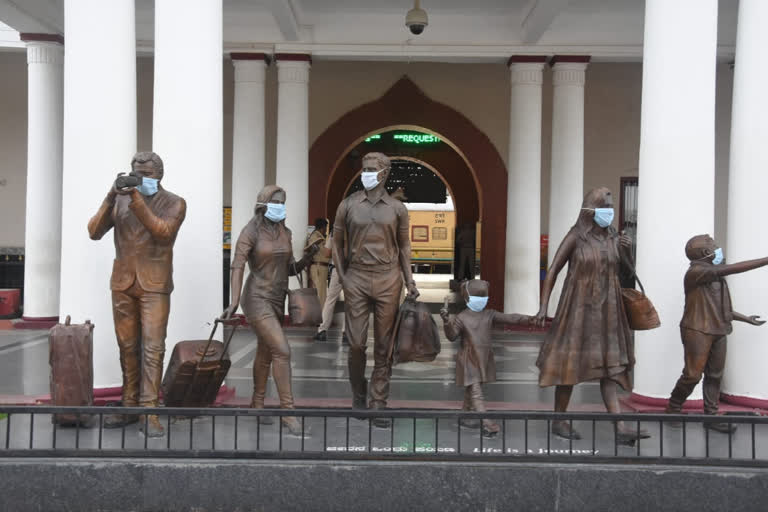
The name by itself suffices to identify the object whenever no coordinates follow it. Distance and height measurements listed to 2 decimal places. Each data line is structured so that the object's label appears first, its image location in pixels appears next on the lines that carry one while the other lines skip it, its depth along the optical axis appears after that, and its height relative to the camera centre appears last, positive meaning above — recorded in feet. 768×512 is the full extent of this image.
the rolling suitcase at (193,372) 20.10 -3.62
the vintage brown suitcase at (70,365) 19.66 -3.39
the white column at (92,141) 21.72 +2.41
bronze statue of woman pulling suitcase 20.26 -1.23
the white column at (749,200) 22.77 +1.20
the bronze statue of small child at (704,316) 20.49 -1.95
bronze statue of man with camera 19.56 -1.14
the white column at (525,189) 43.96 +2.68
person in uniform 33.30 -2.69
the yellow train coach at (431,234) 103.04 +0.10
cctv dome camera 33.09 +8.97
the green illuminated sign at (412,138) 65.72 +8.05
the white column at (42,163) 41.37 +3.39
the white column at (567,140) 43.57 +5.39
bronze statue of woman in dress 19.38 -1.96
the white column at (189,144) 22.71 +2.48
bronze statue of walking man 20.89 -0.79
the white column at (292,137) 43.19 +5.18
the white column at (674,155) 22.11 +2.37
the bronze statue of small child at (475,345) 20.16 -2.78
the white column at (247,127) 43.50 +5.73
